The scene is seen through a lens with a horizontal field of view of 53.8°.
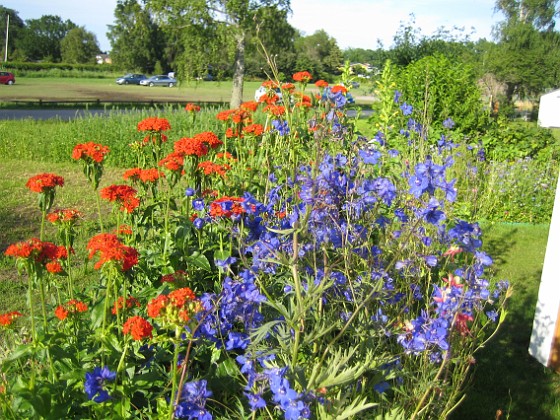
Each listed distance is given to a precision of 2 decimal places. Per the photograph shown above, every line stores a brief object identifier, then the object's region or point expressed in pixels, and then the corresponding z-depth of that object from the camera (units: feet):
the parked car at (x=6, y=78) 120.67
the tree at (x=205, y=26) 48.16
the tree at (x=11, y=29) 237.51
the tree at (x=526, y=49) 91.32
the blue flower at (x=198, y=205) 8.85
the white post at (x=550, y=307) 10.26
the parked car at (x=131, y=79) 147.74
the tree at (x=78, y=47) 236.02
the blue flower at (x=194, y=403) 5.48
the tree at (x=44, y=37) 237.25
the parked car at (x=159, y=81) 149.23
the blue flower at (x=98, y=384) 5.35
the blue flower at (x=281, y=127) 10.94
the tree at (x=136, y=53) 174.65
